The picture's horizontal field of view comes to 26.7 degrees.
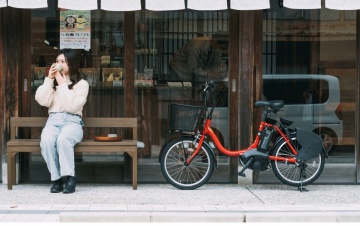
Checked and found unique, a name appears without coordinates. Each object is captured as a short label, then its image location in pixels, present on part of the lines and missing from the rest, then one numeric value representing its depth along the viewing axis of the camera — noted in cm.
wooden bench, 951
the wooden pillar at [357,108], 1016
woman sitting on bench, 932
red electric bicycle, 960
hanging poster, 1002
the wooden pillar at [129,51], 1006
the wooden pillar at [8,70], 988
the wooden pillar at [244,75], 998
